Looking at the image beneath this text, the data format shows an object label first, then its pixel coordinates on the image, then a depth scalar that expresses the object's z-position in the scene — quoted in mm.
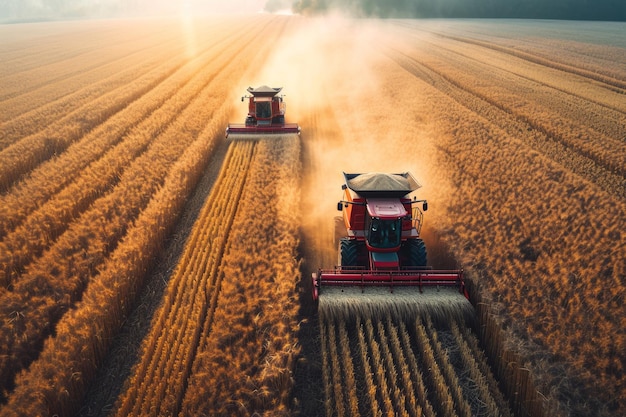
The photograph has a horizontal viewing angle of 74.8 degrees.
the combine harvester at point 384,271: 8836
